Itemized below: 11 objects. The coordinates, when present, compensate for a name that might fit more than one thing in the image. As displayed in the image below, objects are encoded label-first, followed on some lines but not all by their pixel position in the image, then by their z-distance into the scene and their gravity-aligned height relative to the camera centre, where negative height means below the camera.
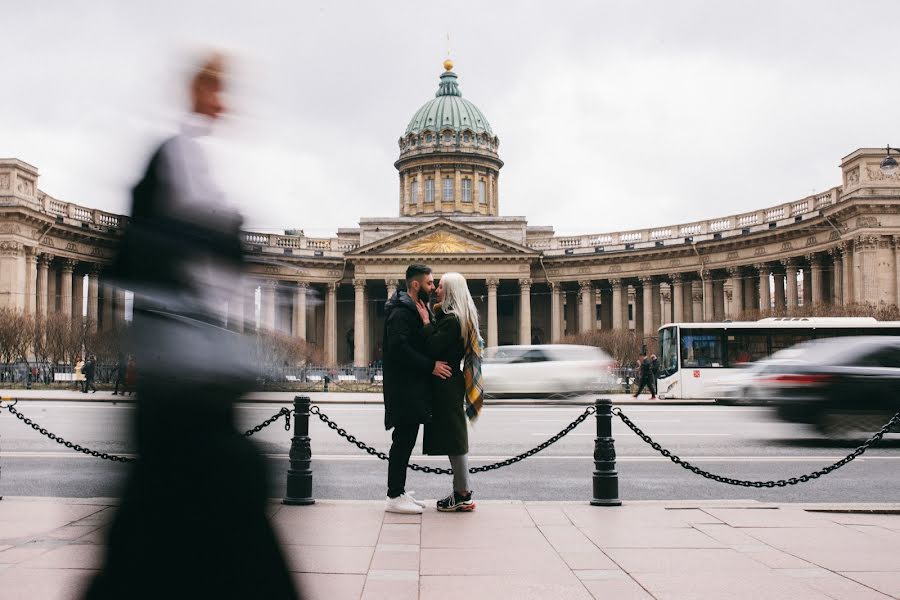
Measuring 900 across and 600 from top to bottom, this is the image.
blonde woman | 8.00 -0.31
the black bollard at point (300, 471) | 8.41 -1.16
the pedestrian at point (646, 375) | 35.09 -1.01
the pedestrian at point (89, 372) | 32.70 -0.68
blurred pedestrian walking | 3.04 -0.26
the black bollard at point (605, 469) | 8.65 -1.19
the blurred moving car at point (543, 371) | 30.98 -0.70
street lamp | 49.00 +10.73
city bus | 34.28 +0.18
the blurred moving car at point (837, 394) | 15.07 -0.78
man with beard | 7.77 -0.27
